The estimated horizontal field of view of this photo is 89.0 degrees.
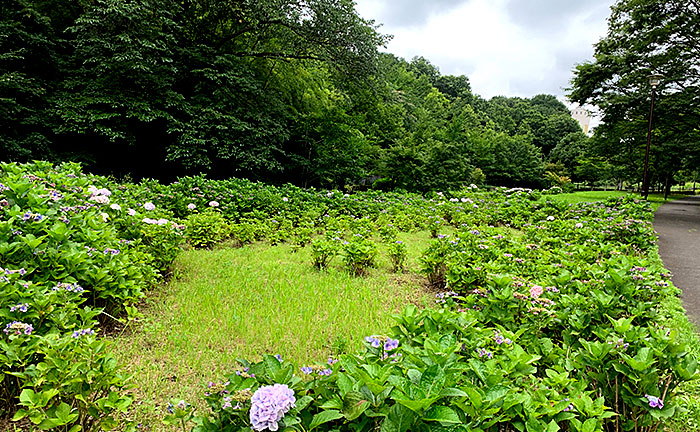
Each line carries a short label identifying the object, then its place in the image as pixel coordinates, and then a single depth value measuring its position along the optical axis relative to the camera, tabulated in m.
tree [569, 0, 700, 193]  11.14
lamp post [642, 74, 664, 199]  10.85
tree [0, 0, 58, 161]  8.53
